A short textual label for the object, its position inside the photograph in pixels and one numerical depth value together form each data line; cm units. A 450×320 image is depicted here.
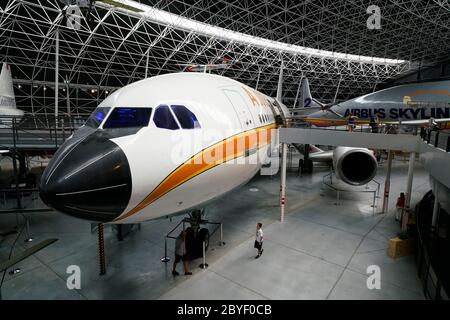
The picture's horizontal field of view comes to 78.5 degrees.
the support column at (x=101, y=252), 796
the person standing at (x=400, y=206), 1211
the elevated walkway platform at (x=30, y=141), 1161
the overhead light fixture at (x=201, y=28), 3158
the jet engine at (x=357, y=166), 1356
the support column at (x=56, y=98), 2220
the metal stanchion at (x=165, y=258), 879
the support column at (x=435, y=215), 941
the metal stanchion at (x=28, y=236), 1037
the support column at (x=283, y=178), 1197
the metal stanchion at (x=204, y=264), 835
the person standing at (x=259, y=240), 879
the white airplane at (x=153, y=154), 430
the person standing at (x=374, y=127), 1262
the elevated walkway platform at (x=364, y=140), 943
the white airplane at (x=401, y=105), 2116
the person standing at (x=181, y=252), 780
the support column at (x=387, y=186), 1266
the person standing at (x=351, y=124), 1362
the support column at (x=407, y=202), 1111
